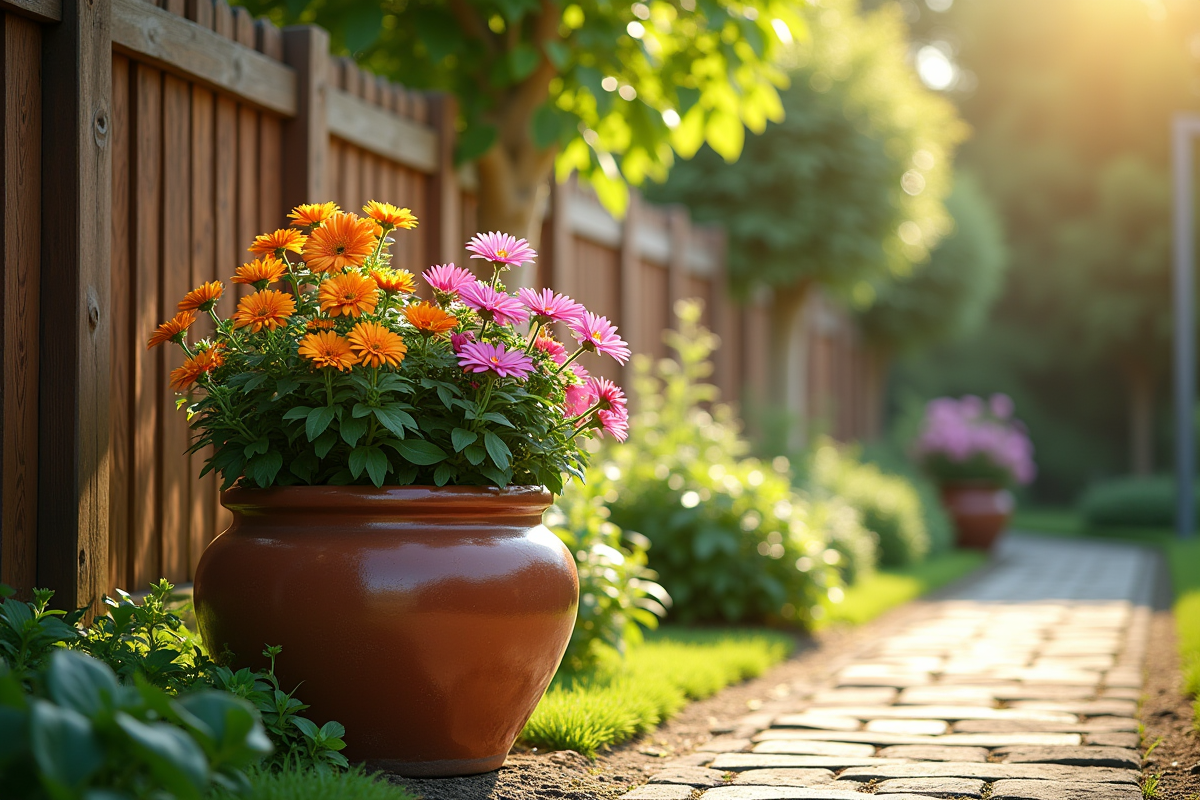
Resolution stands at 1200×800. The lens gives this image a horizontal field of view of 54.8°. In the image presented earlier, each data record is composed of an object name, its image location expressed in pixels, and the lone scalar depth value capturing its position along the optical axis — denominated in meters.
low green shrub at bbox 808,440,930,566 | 8.84
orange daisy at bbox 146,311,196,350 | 2.63
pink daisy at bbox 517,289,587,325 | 2.69
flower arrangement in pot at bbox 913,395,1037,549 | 11.52
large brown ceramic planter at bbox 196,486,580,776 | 2.50
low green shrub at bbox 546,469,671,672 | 3.88
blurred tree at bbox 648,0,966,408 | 8.85
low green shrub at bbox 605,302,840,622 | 5.43
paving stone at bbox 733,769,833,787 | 2.82
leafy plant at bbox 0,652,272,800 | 1.38
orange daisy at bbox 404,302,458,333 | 2.59
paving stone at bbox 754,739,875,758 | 3.15
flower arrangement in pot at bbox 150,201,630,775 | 2.51
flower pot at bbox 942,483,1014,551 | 11.48
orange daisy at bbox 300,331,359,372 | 2.42
